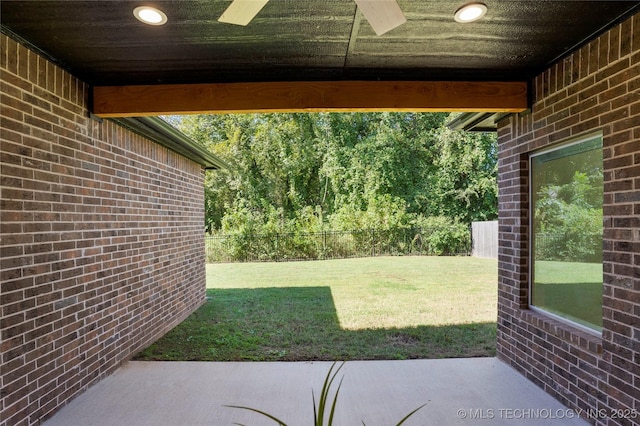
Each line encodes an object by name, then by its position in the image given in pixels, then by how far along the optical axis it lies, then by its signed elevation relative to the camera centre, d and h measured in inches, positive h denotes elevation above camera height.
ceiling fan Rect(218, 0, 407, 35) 66.6 +40.9
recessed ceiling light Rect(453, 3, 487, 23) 81.0 +48.4
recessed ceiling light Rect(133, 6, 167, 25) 80.7 +47.8
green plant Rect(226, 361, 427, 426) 42.8 -23.4
